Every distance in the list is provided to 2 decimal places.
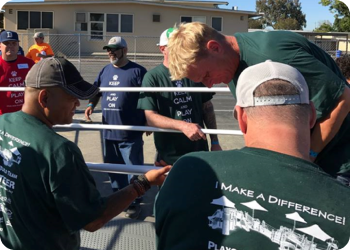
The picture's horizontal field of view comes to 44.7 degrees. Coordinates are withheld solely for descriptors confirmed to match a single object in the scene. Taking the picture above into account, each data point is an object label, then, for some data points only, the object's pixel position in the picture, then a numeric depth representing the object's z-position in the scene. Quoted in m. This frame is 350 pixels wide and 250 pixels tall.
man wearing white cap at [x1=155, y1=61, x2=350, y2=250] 1.24
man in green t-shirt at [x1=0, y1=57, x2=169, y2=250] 1.88
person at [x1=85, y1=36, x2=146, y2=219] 5.09
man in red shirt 6.12
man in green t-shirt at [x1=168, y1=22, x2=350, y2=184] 2.21
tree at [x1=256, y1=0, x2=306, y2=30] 71.50
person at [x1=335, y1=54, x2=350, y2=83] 4.48
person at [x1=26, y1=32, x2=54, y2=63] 10.69
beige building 30.92
